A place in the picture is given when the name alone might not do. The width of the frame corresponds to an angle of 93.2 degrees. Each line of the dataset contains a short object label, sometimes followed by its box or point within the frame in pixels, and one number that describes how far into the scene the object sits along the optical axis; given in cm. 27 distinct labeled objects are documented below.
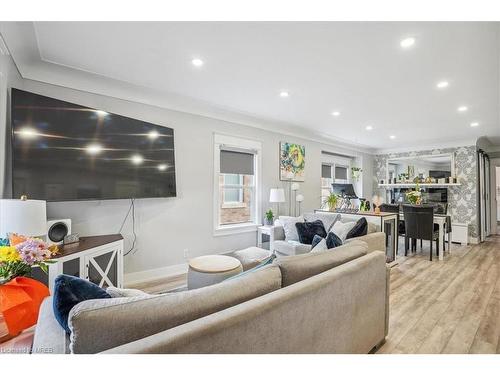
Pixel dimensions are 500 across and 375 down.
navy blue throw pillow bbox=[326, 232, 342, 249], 209
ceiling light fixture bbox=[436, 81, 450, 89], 278
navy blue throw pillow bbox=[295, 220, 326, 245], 345
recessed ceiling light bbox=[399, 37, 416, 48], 196
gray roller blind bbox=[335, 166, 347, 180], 652
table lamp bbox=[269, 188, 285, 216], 428
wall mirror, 621
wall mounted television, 208
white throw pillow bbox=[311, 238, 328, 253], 206
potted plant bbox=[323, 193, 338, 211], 438
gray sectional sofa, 81
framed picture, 480
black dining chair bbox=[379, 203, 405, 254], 492
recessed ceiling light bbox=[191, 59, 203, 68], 235
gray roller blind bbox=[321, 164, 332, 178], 609
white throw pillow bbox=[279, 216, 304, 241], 365
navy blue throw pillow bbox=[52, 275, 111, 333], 94
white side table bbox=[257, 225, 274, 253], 391
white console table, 201
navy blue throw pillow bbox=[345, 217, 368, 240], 280
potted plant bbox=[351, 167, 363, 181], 680
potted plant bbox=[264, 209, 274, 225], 436
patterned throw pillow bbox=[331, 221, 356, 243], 294
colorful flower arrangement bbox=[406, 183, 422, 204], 492
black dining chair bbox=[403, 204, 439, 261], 421
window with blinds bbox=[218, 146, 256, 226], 410
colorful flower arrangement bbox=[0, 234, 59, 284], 107
